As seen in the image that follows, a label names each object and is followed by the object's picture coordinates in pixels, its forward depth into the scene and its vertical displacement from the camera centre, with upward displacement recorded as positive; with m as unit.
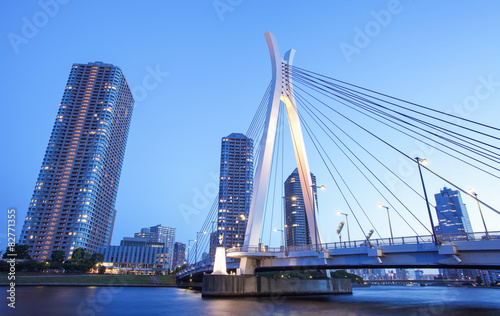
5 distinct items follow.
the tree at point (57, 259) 93.25 +4.88
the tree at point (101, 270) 111.66 +2.03
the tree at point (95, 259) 99.63 +5.25
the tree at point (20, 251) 82.69 +6.32
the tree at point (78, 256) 95.25 +6.03
